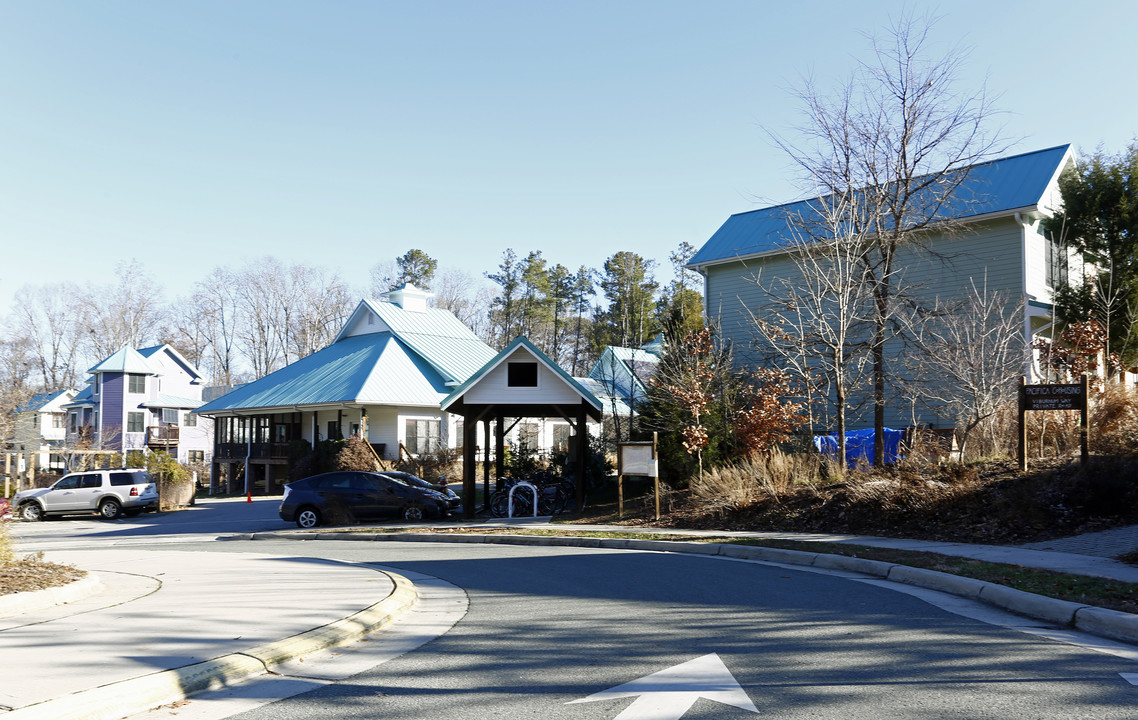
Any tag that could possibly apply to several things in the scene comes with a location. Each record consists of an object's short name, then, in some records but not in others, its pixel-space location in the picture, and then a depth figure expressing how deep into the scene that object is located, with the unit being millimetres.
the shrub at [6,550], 10219
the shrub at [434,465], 37094
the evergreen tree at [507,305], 71375
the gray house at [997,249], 25734
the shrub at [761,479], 18531
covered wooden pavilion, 23031
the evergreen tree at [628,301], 67875
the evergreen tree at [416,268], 71500
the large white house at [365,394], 38844
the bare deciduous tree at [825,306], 20703
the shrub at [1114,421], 16052
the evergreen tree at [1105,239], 25016
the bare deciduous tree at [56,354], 75750
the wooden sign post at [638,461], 19734
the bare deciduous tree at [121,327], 74112
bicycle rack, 23391
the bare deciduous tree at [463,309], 71250
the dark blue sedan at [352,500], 23781
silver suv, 31688
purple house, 60344
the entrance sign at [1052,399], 15664
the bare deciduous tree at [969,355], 22594
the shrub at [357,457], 34188
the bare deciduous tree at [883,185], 20734
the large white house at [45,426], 69312
